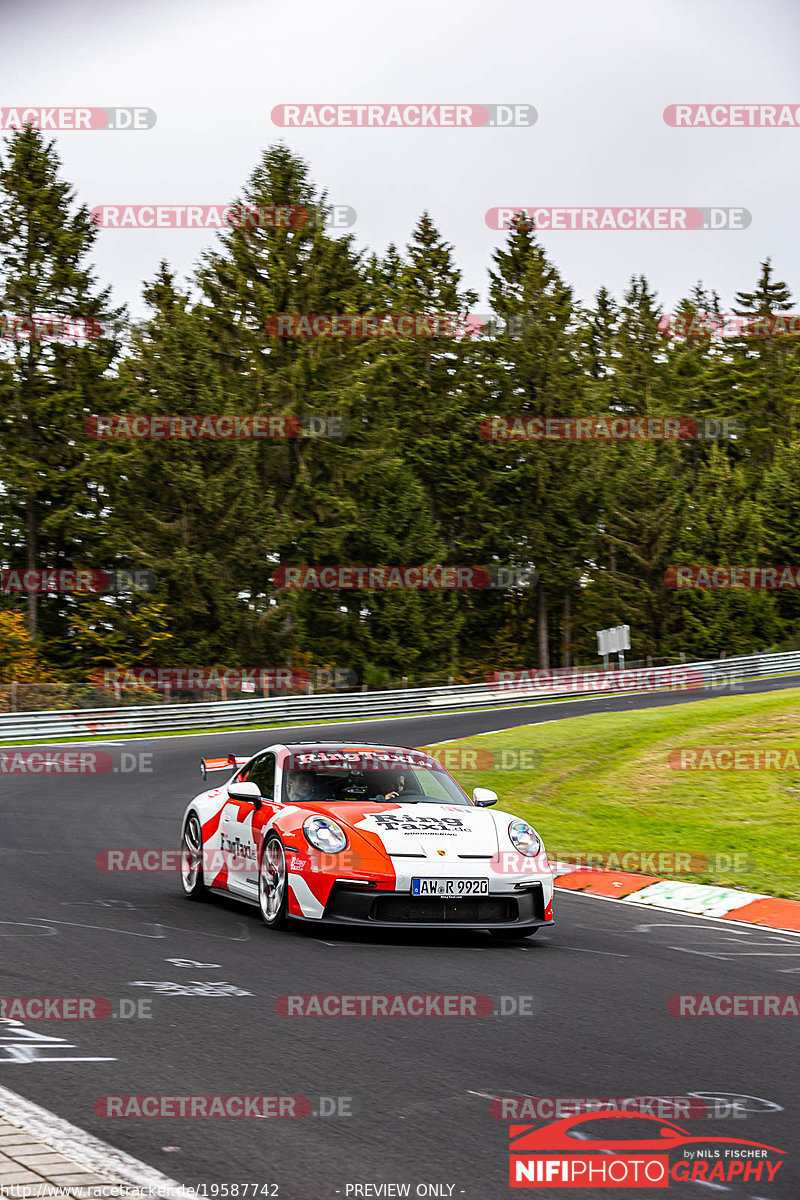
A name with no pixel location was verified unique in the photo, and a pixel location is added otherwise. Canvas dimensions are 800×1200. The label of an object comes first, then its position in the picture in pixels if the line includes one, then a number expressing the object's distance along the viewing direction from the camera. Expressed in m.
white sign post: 47.28
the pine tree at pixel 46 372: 46.25
